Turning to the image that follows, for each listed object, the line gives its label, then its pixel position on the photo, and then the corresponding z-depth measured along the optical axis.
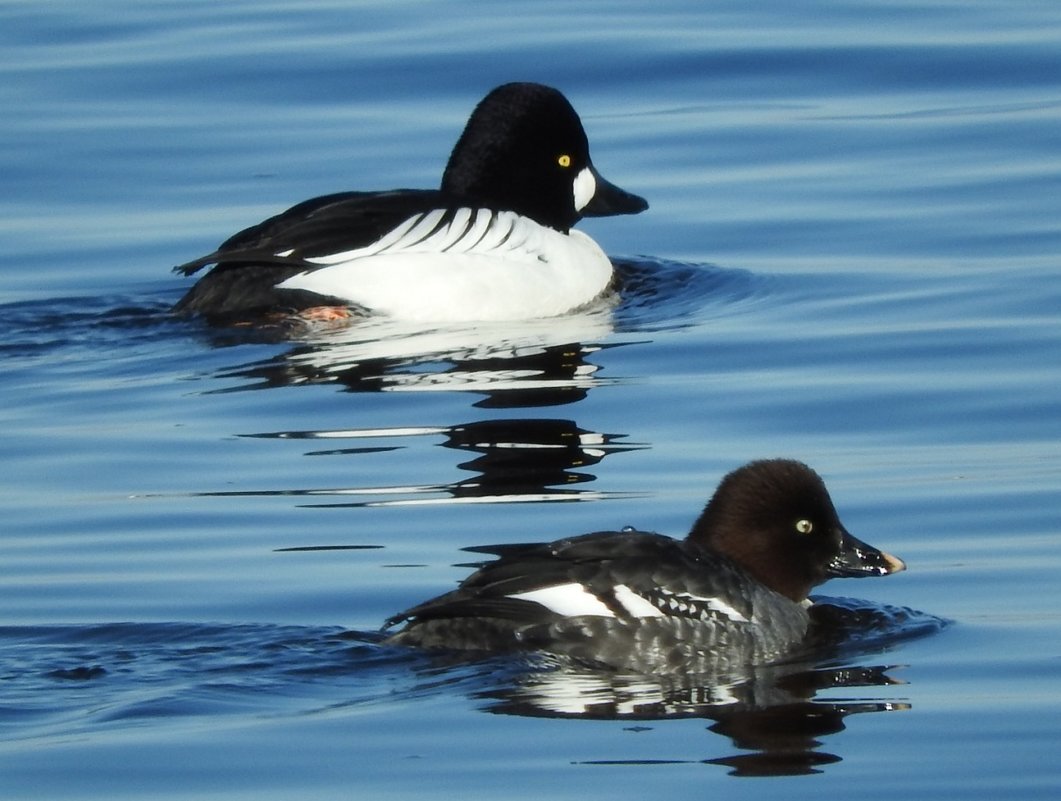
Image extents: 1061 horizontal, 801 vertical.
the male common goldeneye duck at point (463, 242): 25.37
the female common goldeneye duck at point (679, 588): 15.39
